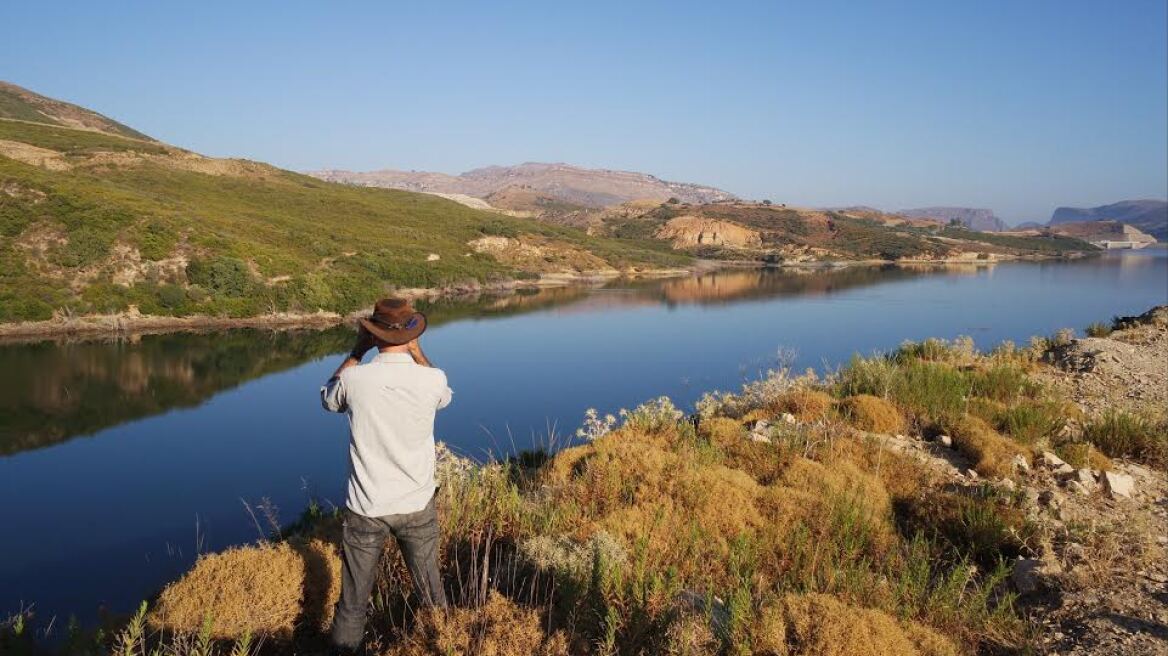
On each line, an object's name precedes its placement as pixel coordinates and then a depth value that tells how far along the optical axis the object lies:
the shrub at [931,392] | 8.28
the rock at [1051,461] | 6.28
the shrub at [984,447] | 6.26
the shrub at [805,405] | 8.18
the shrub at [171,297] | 33.28
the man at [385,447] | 3.28
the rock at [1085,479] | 5.73
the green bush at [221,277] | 35.47
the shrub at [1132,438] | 6.71
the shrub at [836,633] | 3.04
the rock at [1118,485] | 5.65
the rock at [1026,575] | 4.28
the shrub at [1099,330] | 15.73
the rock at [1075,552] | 4.43
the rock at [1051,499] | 5.23
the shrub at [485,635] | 2.85
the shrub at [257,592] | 3.69
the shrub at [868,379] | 9.30
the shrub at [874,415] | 7.79
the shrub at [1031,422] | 7.40
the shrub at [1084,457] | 6.47
